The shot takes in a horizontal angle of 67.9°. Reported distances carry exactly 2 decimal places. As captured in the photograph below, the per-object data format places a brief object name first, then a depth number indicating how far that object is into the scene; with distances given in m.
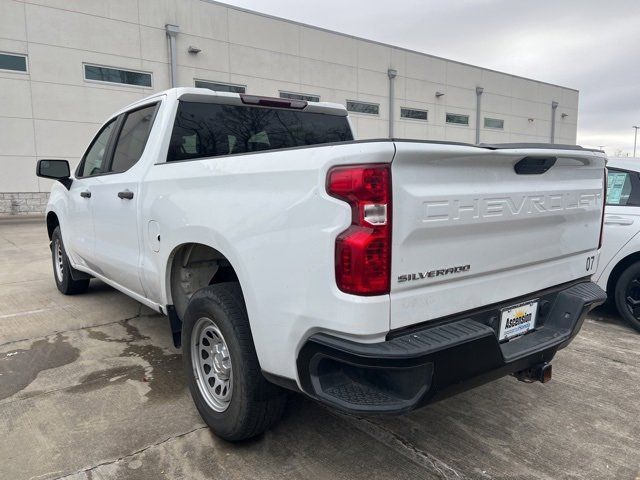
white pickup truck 1.84
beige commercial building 15.43
